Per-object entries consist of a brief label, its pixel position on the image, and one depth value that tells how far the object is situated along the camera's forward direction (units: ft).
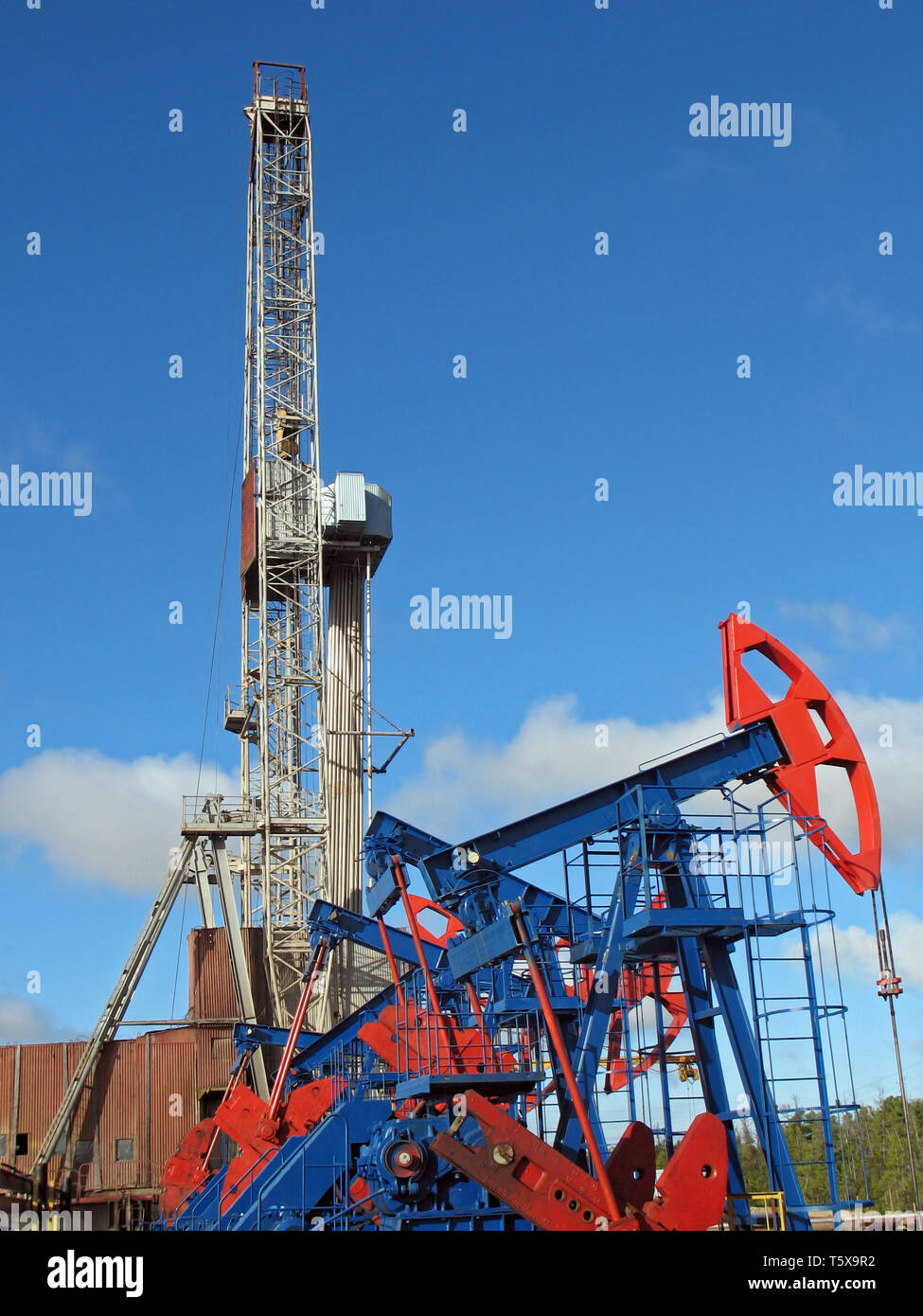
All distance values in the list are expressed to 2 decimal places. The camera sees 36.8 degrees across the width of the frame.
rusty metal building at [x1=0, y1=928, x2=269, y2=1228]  109.09
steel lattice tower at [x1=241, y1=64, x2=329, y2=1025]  123.75
